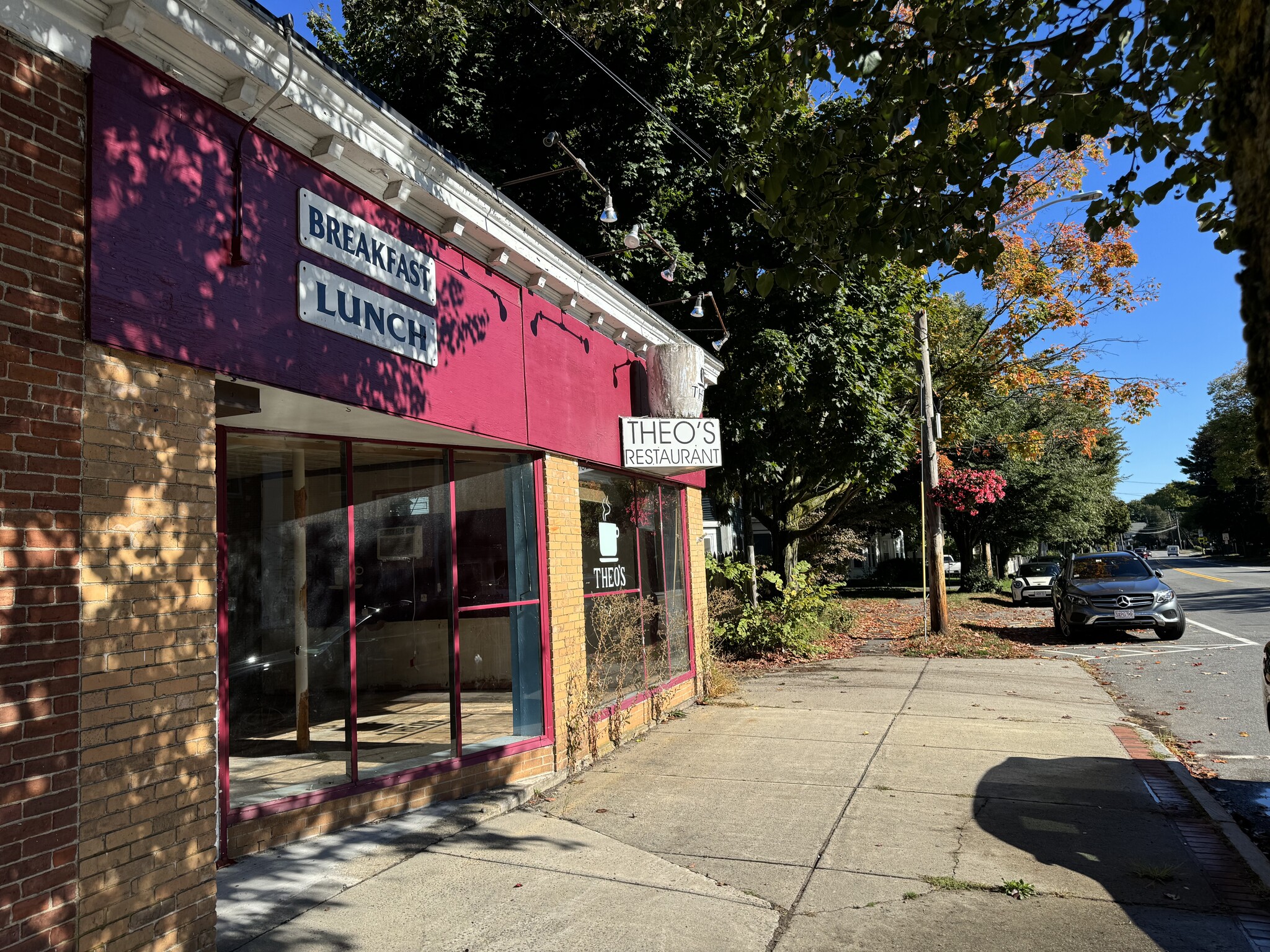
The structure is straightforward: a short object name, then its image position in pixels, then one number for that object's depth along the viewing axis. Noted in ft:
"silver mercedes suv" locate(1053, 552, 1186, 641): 52.85
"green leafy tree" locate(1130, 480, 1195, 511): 311.88
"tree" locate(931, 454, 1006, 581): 90.68
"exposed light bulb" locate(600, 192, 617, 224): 26.50
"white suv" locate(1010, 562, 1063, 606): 85.76
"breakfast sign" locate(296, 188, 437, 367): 17.56
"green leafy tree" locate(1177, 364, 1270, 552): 170.91
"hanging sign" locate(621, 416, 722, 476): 33.63
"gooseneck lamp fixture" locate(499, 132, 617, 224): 24.41
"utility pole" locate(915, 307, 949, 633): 58.65
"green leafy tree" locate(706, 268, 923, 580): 50.47
